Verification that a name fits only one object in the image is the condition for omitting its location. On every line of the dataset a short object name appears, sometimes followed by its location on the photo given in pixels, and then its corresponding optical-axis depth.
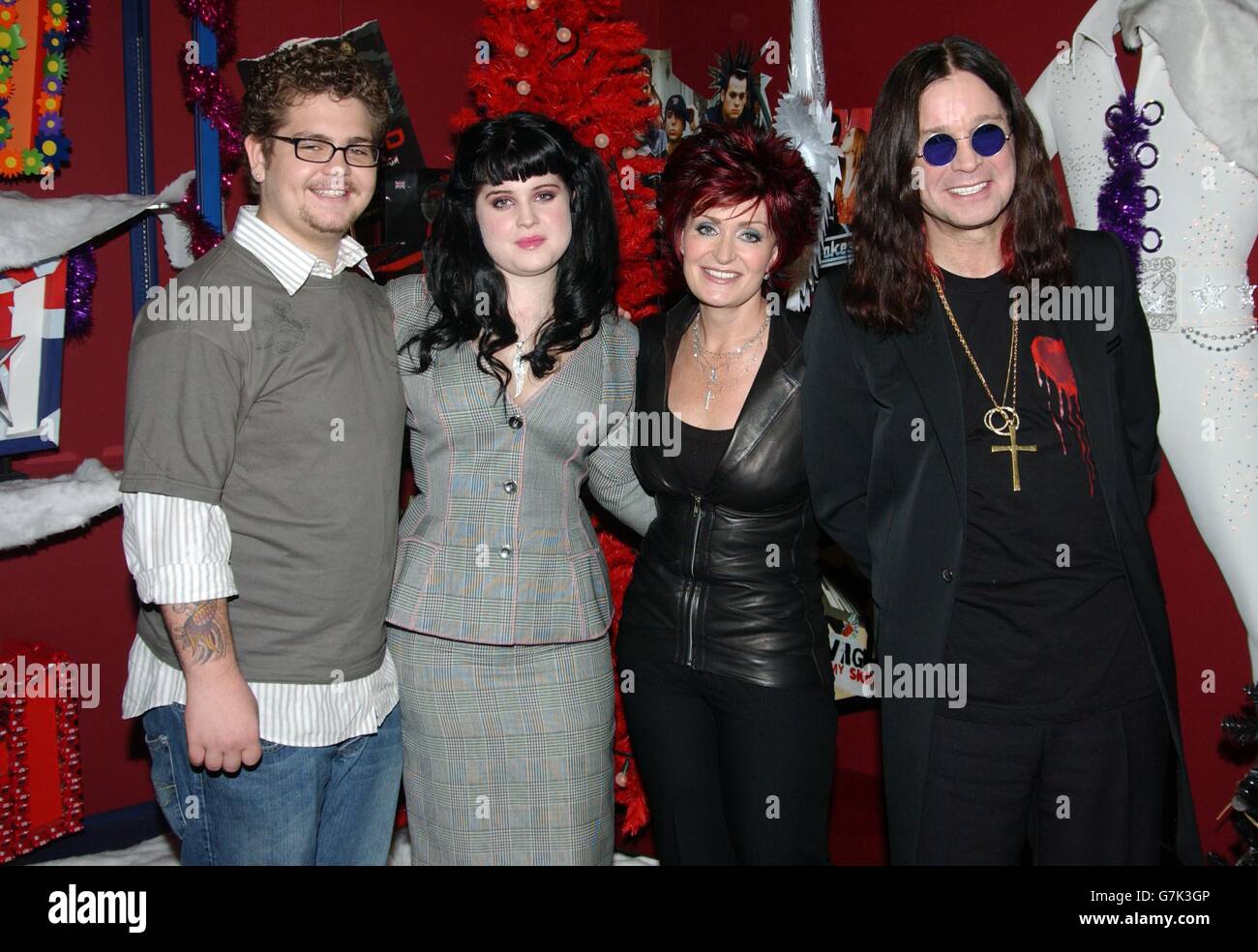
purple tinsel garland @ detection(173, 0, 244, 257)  3.52
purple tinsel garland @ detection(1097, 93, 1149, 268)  2.97
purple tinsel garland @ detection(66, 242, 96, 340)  3.46
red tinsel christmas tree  3.31
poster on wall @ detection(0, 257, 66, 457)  3.34
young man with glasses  1.94
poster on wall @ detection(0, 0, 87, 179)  3.21
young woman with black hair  2.29
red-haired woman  2.31
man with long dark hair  1.95
